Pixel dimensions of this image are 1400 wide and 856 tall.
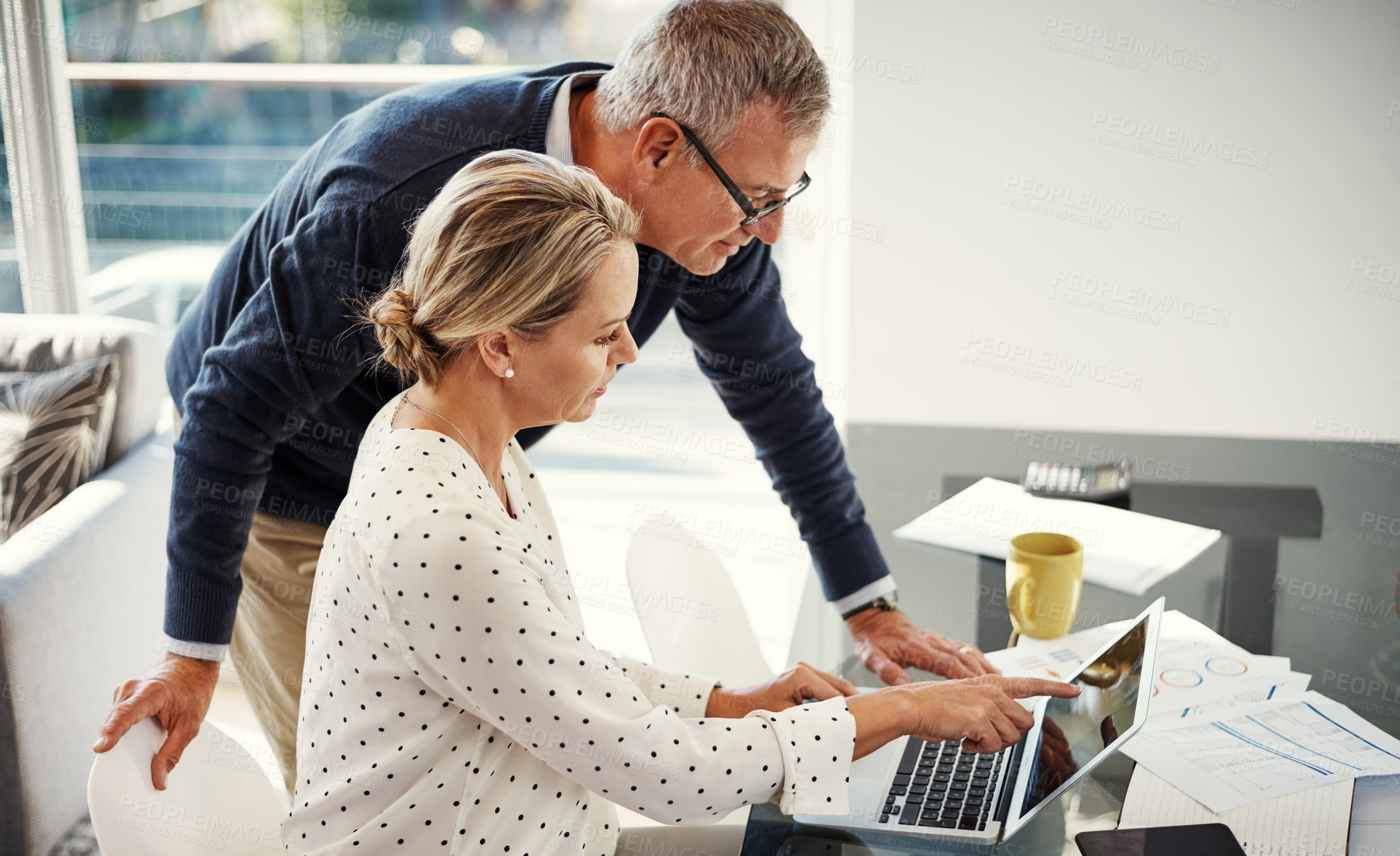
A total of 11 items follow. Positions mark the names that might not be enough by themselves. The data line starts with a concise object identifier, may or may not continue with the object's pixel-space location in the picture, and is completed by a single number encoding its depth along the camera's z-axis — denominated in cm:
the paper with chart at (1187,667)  126
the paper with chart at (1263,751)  109
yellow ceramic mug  139
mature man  128
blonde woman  98
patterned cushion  231
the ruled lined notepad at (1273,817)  102
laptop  105
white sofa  198
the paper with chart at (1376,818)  102
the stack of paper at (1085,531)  158
